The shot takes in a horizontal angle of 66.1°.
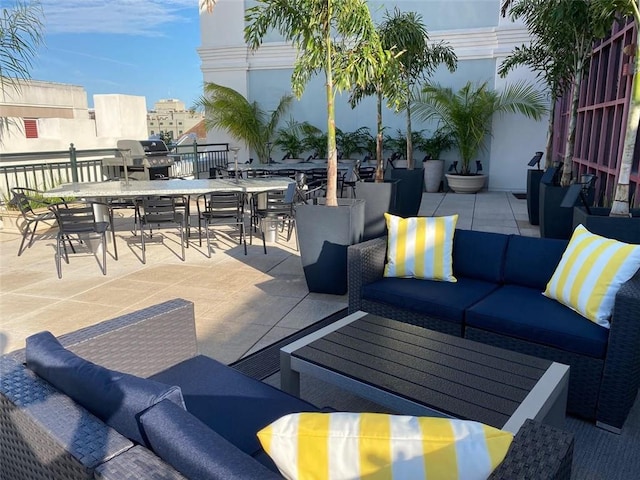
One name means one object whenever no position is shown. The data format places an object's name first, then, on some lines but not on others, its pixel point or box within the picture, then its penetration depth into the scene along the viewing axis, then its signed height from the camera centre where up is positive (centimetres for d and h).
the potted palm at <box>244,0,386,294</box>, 430 +64
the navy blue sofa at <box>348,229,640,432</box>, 234 -95
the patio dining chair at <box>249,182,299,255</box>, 574 -84
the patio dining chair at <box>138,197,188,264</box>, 553 -79
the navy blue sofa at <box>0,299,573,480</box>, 108 -71
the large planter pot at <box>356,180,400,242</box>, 648 -76
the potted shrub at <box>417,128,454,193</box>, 1121 -45
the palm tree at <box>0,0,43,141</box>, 665 +138
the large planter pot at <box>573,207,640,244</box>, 368 -68
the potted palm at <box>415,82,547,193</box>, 1041 +56
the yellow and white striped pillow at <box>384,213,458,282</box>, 329 -73
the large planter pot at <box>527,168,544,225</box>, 723 -86
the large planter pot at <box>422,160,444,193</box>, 1120 -83
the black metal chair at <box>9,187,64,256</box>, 575 -89
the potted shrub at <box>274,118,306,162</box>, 1265 -5
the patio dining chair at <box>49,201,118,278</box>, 496 -83
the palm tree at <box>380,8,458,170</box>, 733 +142
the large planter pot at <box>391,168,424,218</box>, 774 -83
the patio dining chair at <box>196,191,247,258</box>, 571 -83
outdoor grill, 901 -36
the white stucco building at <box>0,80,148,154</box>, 1375 +72
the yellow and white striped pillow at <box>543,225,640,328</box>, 247 -71
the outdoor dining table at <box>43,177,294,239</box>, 576 -59
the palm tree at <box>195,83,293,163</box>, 1288 +61
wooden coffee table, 183 -97
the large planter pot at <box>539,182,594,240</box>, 576 -92
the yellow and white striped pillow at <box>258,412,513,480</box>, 98 -62
